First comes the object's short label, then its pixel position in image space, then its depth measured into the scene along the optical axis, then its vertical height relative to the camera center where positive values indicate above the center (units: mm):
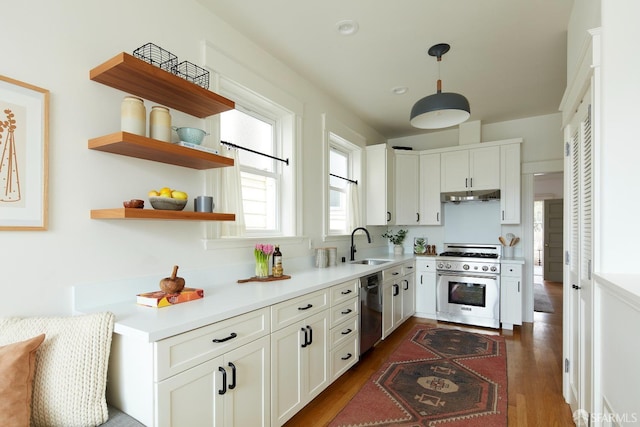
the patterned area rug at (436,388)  2172 -1365
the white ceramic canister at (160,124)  1754 +491
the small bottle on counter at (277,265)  2541 -395
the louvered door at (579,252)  1867 -253
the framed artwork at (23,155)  1366 +262
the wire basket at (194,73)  2057 +919
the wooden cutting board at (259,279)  2379 -477
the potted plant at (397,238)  4953 -382
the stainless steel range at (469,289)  4086 -972
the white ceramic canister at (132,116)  1623 +498
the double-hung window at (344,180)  3994 +444
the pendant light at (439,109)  2322 +775
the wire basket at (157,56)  1848 +934
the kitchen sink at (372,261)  3938 -579
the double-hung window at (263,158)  2639 +501
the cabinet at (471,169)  4391 +610
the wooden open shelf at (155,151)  1537 +333
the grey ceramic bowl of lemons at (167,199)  1732 +83
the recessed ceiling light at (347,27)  2412 +1409
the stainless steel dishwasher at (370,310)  2953 -918
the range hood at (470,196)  4422 +242
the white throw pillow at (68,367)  1198 -574
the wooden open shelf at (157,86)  1559 +689
